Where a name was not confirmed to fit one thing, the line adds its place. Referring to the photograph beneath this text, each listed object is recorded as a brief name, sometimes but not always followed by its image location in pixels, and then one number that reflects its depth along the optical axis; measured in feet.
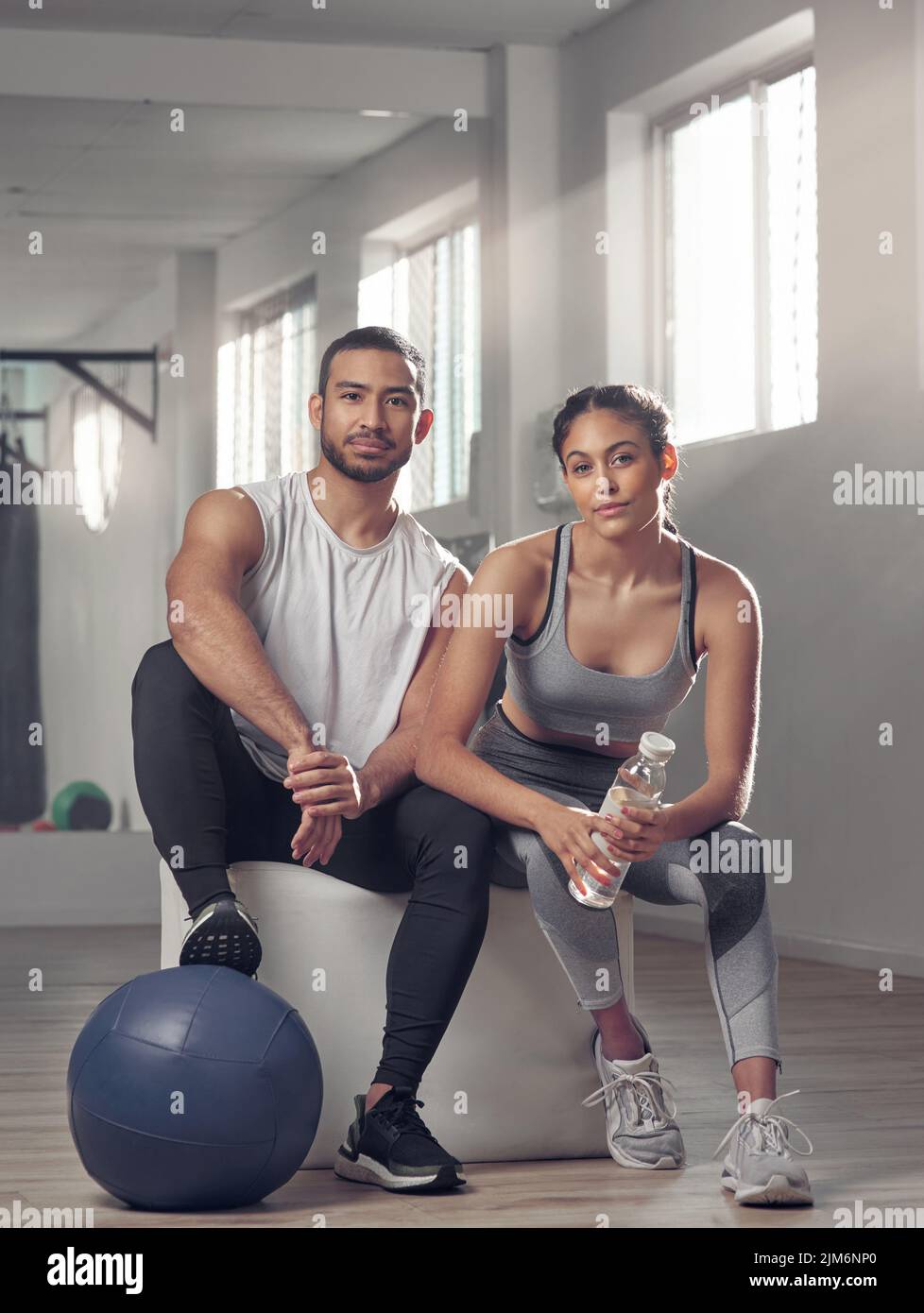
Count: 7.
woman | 7.17
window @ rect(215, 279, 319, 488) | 19.49
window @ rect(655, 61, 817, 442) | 16.44
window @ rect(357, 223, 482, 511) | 20.02
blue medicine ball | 6.46
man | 7.14
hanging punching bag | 19.06
